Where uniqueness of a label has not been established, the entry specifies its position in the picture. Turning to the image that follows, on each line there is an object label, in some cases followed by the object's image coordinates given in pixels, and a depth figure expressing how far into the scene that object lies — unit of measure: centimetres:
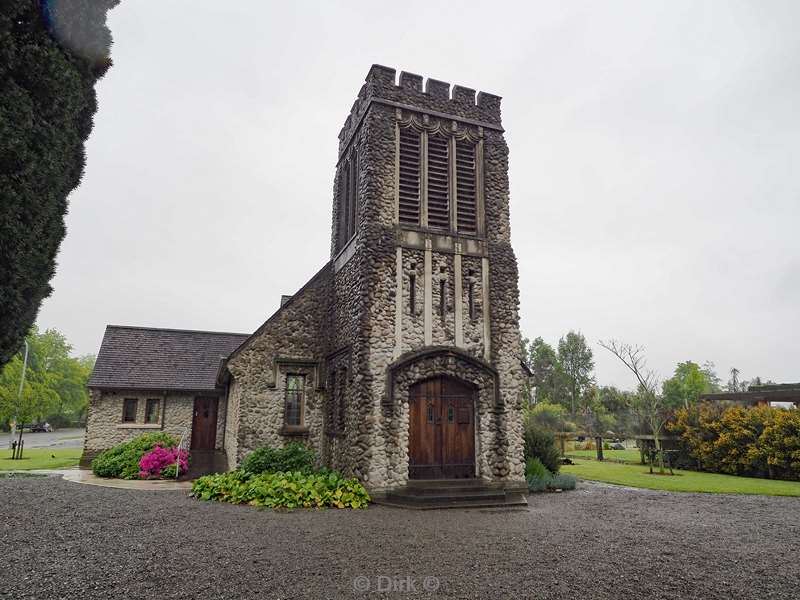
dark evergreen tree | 494
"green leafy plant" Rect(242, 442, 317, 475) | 1297
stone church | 1239
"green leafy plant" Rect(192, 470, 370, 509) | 1120
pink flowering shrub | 1603
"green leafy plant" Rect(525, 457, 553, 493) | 1456
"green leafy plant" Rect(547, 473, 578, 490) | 1482
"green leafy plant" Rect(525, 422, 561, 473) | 1644
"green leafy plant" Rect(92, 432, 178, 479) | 1623
